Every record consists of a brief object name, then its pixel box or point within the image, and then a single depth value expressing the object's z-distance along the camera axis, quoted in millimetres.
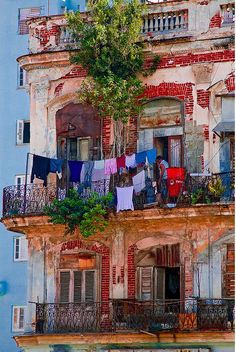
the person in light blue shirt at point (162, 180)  38531
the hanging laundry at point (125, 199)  38500
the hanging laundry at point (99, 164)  39700
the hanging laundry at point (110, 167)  39438
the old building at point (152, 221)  38188
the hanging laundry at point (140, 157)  39094
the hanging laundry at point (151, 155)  38969
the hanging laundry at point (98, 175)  39659
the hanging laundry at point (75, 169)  39969
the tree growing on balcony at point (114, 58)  39344
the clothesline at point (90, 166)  39188
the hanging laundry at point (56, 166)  40125
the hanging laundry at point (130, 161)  39250
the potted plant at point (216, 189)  38000
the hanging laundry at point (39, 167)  40062
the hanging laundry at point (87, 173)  39844
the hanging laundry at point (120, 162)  39375
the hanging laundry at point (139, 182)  38906
